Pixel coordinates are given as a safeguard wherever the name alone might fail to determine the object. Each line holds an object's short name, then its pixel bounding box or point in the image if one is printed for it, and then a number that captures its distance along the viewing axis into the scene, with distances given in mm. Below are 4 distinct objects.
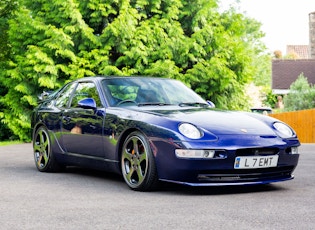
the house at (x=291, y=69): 56938
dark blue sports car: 7375
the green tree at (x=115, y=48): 21438
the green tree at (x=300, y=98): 38688
